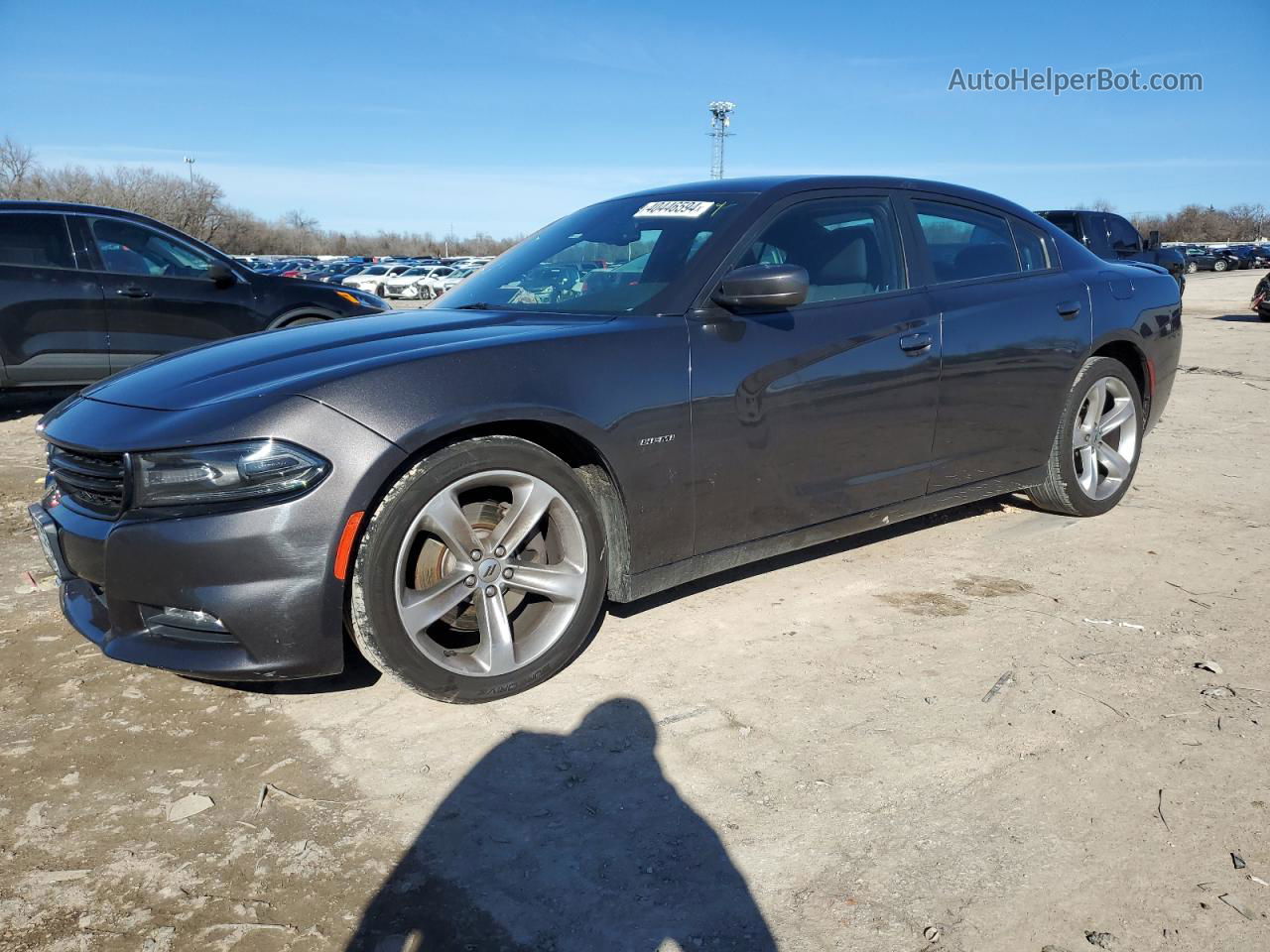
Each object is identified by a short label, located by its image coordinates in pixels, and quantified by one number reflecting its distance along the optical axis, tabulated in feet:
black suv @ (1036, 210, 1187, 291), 44.39
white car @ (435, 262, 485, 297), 134.00
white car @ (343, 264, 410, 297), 137.59
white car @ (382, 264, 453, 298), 133.28
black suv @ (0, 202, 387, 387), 23.26
